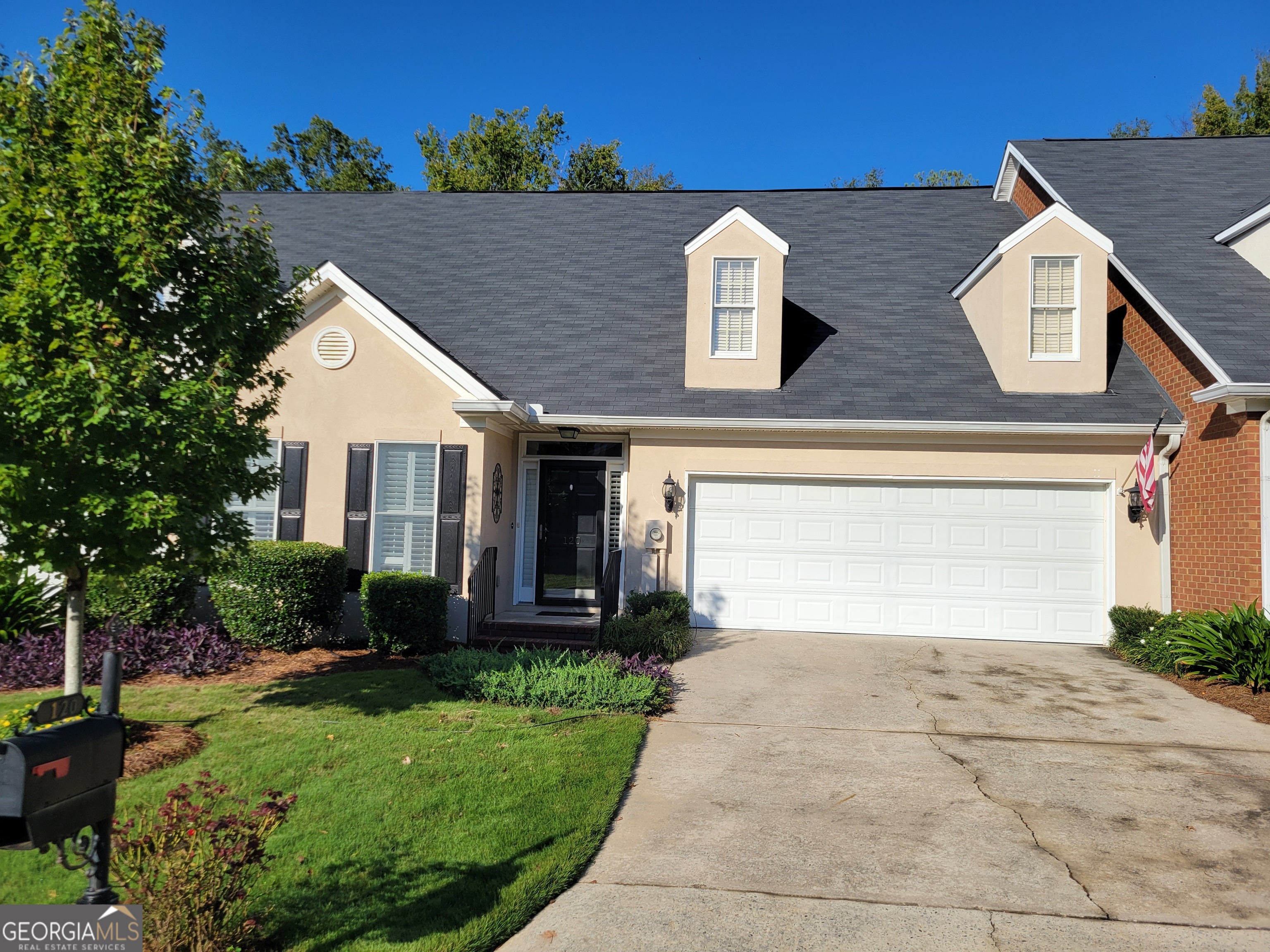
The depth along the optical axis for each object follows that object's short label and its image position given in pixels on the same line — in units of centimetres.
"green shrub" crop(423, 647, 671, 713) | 749
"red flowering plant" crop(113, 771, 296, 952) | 326
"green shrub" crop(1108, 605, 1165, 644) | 1032
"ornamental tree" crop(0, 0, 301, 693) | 537
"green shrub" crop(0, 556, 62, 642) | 876
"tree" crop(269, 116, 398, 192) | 3462
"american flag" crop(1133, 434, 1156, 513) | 1044
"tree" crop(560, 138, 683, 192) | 2842
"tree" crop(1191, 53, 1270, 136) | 2366
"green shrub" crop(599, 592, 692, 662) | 934
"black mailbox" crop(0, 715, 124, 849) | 217
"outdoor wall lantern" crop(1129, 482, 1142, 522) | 1070
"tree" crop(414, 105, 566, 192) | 2780
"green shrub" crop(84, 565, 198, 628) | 884
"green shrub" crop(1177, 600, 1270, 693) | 868
